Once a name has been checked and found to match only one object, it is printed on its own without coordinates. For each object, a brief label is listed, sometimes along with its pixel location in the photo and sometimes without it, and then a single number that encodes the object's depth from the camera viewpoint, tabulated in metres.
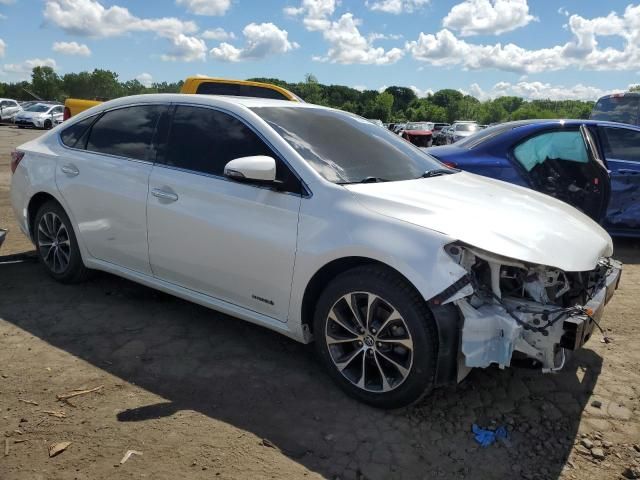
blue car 6.20
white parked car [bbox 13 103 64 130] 30.70
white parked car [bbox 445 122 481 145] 26.17
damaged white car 2.88
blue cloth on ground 2.92
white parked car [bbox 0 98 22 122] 34.16
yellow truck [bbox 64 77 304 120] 9.55
